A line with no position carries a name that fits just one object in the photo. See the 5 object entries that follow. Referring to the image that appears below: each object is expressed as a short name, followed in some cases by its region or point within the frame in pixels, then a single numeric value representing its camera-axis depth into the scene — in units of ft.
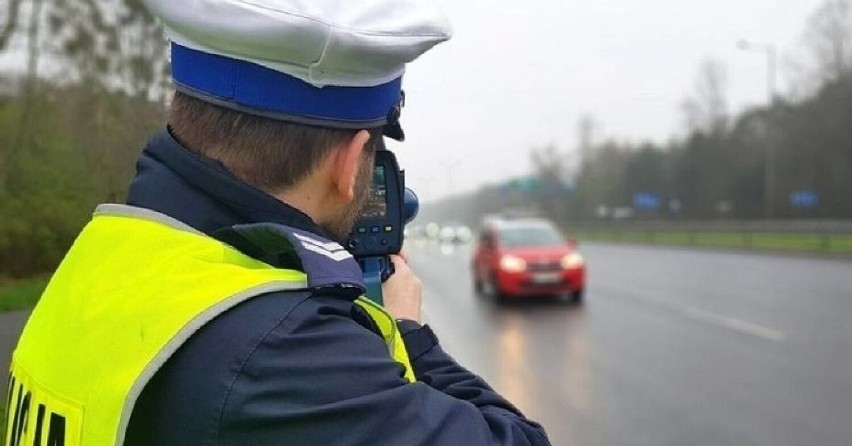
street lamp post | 124.67
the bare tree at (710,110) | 185.88
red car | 51.60
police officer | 3.30
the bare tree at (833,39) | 139.95
